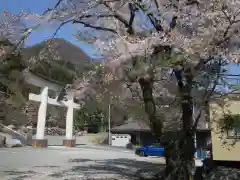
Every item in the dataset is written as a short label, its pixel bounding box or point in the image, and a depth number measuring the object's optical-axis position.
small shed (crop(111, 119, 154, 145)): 20.45
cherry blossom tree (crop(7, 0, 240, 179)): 4.53
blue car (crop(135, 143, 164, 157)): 15.33
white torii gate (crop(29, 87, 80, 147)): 15.38
